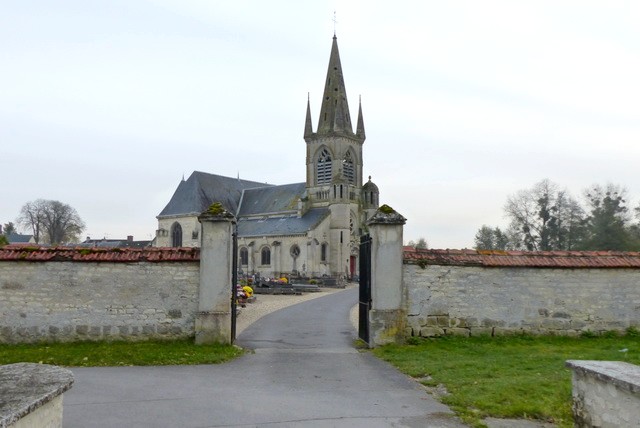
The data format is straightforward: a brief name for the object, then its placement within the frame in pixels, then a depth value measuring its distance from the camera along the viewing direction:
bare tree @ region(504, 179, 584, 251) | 48.72
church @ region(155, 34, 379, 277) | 55.34
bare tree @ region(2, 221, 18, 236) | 78.81
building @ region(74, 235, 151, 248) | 82.95
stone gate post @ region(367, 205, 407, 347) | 11.49
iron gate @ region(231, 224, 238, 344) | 11.55
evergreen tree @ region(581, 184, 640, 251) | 41.41
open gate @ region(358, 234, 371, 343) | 12.00
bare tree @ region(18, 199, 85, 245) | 69.69
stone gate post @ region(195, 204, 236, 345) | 11.13
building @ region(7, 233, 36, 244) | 76.69
